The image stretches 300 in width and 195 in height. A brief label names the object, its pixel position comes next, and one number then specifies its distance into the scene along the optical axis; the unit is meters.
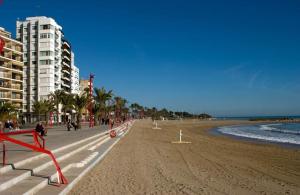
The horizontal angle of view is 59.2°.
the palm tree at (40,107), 50.20
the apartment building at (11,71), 50.51
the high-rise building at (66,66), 70.71
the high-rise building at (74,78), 81.69
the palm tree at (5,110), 23.71
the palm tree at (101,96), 48.50
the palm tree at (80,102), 40.33
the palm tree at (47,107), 50.72
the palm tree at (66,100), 56.67
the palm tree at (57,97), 56.20
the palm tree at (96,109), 47.49
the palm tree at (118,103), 81.37
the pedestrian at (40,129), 19.05
